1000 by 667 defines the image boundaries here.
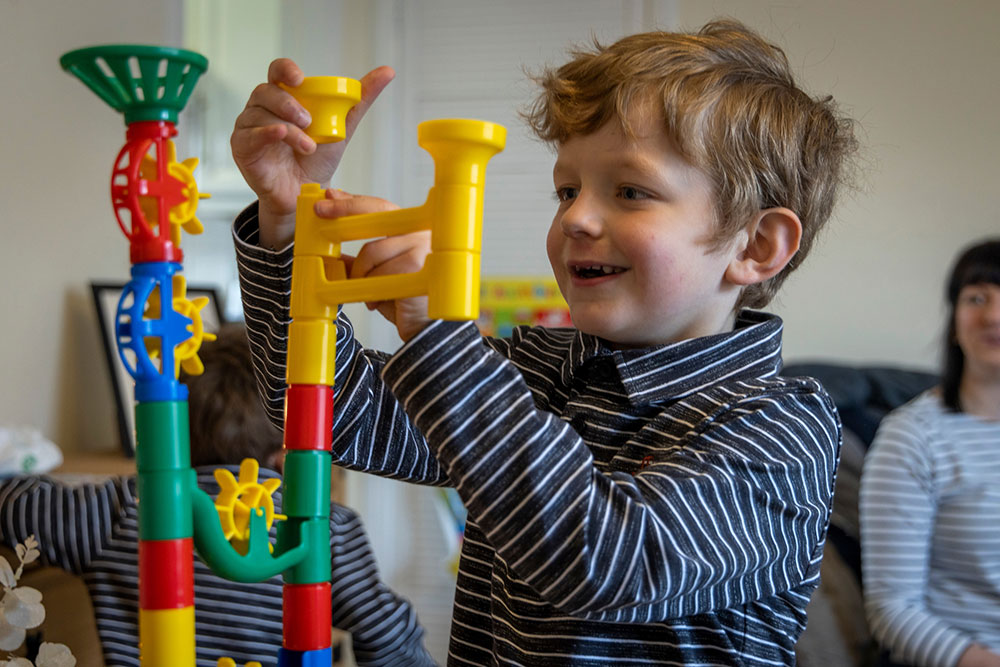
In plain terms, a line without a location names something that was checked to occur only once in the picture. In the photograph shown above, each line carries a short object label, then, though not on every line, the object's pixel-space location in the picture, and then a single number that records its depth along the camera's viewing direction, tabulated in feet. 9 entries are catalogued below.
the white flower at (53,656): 2.06
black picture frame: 6.52
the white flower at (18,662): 2.03
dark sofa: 6.45
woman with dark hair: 5.66
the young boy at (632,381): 1.88
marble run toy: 1.65
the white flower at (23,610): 2.12
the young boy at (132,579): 4.00
